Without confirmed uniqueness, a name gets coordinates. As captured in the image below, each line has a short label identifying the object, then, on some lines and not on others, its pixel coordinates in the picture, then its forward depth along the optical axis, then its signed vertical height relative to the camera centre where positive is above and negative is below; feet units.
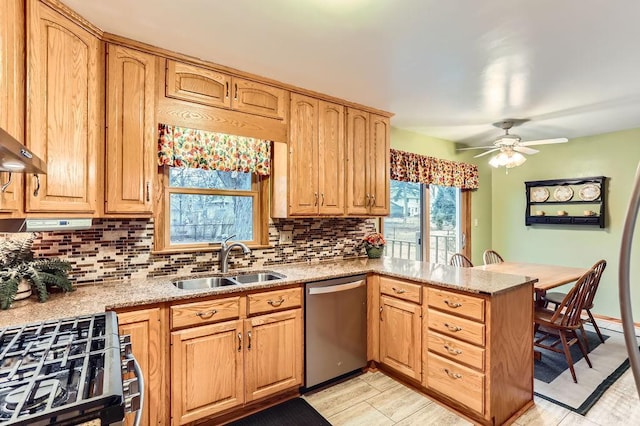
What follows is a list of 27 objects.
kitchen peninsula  6.13 -2.31
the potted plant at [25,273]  5.32 -1.02
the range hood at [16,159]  3.30 +0.64
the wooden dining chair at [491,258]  13.73 -1.83
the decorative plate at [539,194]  15.19 +0.92
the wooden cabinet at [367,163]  10.25 +1.63
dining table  9.52 -1.95
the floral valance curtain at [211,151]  7.55 +1.57
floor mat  6.97 -4.39
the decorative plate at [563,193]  14.43 +0.93
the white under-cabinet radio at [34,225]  5.13 -0.17
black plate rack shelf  13.65 +0.56
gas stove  2.72 -1.59
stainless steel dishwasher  7.98 -2.87
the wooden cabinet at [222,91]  7.30 +2.95
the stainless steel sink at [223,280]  7.88 -1.65
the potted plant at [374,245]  11.16 -1.04
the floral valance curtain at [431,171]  12.62 +1.83
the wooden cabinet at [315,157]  9.05 +1.62
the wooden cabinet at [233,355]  6.34 -2.96
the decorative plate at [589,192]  13.65 +0.93
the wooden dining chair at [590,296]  10.01 -2.82
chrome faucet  8.29 -0.96
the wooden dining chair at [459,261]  12.35 -1.76
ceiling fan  11.37 +2.22
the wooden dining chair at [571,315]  8.84 -2.83
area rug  7.91 -4.39
